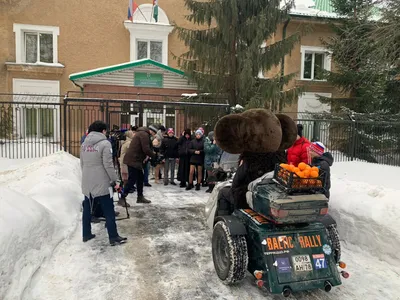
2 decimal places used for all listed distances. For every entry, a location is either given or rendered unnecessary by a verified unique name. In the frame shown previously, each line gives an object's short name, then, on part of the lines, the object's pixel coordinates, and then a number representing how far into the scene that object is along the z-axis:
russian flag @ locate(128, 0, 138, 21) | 15.80
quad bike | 3.21
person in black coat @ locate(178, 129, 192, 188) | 9.55
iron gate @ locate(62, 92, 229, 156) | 13.92
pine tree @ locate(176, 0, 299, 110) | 14.12
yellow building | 15.60
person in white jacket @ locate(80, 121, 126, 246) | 4.89
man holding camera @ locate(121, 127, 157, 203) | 7.19
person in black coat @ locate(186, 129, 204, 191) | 9.23
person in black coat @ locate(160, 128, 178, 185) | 9.71
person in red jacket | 4.92
